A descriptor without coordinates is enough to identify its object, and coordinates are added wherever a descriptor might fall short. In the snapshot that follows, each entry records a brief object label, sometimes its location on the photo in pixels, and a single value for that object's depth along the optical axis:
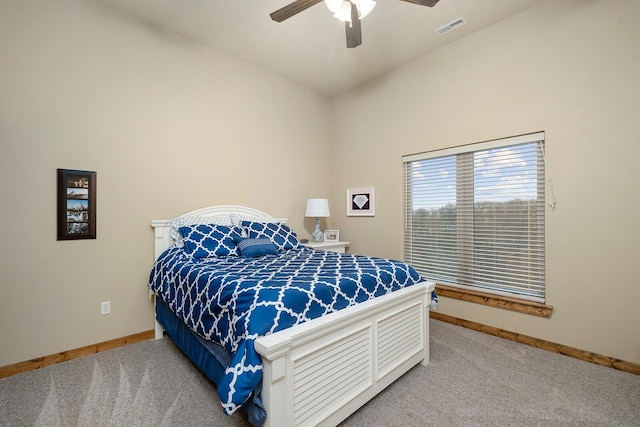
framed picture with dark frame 2.42
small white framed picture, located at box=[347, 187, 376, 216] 4.09
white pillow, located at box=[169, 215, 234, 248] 2.95
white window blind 2.75
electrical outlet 2.62
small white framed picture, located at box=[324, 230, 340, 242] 4.28
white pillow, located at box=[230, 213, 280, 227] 3.43
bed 1.37
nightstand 3.83
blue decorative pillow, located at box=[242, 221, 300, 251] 3.20
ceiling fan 1.99
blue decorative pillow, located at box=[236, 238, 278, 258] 2.81
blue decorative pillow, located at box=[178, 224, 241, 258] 2.68
